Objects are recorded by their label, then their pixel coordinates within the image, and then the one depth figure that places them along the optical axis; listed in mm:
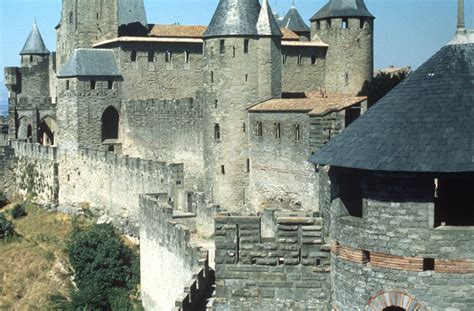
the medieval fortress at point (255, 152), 10234
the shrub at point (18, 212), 45031
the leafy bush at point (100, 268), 31312
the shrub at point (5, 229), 40906
